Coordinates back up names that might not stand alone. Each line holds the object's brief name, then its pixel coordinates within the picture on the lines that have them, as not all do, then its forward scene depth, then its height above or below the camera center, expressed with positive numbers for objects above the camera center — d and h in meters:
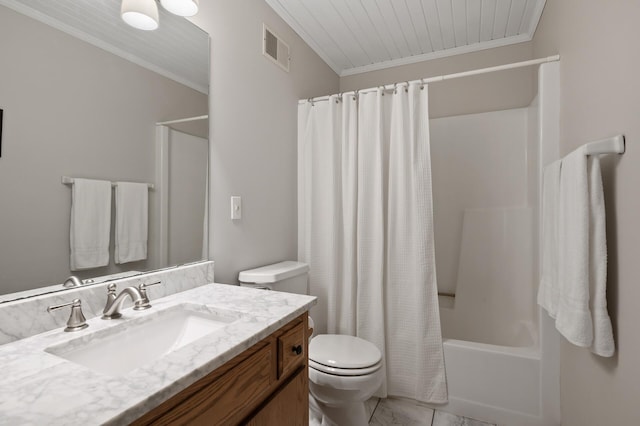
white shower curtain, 1.83 -0.06
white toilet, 1.40 -0.68
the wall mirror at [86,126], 0.87 +0.30
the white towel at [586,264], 1.04 -0.15
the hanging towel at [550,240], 1.35 -0.10
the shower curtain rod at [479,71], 1.62 +0.80
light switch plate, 1.64 +0.05
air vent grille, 1.89 +1.05
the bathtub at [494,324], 1.67 -0.70
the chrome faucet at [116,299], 0.98 -0.26
